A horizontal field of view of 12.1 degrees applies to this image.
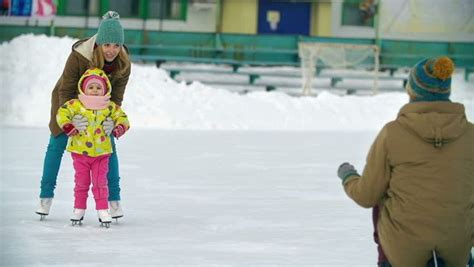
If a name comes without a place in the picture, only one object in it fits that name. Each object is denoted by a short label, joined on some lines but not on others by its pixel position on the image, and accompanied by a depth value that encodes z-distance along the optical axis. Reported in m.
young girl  12.07
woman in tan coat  12.15
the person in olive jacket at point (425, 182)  7.74
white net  45.72
